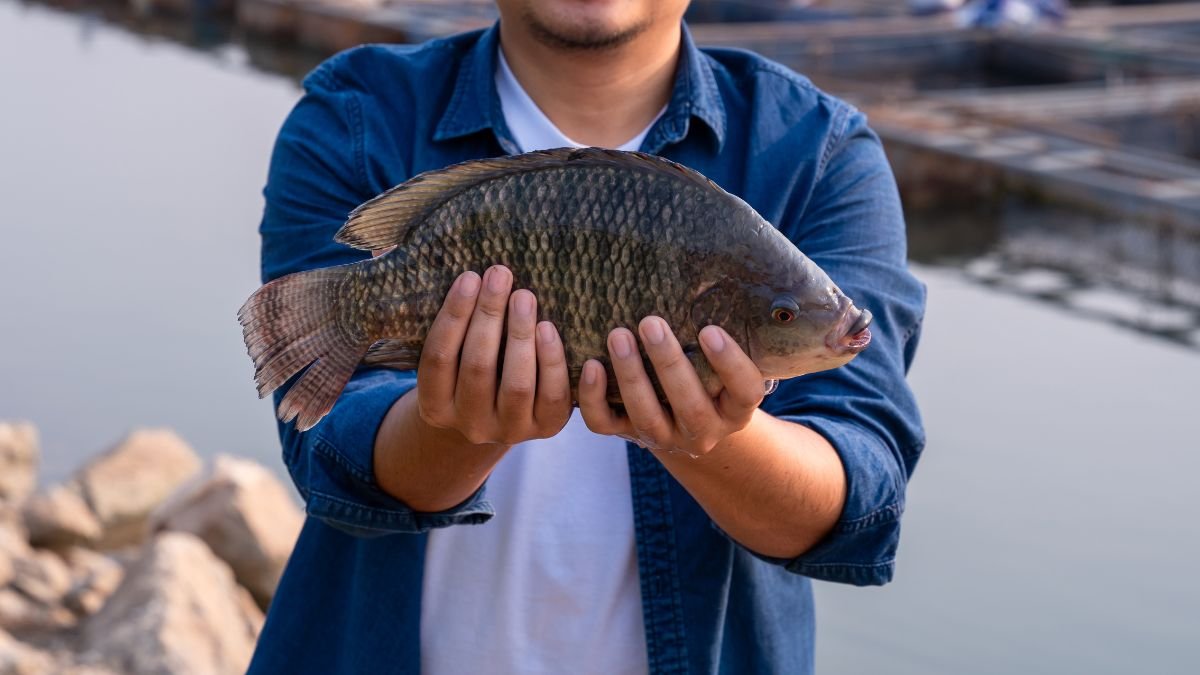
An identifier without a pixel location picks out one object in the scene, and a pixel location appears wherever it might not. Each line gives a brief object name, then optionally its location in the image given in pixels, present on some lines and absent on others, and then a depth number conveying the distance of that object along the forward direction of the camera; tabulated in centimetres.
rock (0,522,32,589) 590
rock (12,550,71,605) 588
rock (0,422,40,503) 742
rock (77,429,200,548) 726
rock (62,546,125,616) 591
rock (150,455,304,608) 645
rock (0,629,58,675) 488
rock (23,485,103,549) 689
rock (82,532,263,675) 506
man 229
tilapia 201
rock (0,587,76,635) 564
